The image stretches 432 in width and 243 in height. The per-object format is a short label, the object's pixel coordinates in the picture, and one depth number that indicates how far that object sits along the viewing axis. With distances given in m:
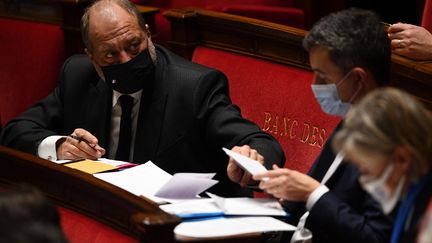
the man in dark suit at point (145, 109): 7.88
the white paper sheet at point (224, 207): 7.31
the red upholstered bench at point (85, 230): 7.48
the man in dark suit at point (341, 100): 7.24
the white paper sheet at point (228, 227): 7.20
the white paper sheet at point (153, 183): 7.44
